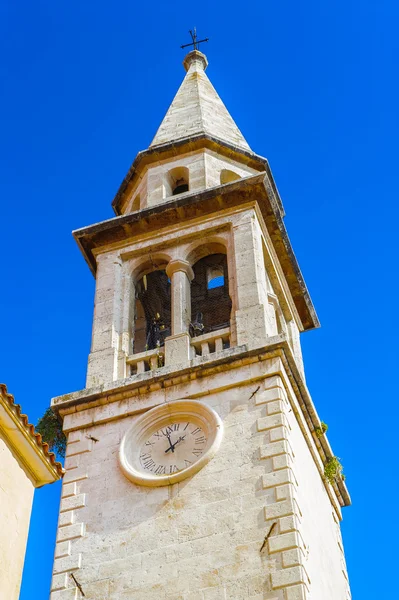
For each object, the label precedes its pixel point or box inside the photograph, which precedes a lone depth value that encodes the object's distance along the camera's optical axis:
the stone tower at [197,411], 14.64
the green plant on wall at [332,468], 18.80
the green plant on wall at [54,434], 18.56
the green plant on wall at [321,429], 18.45
